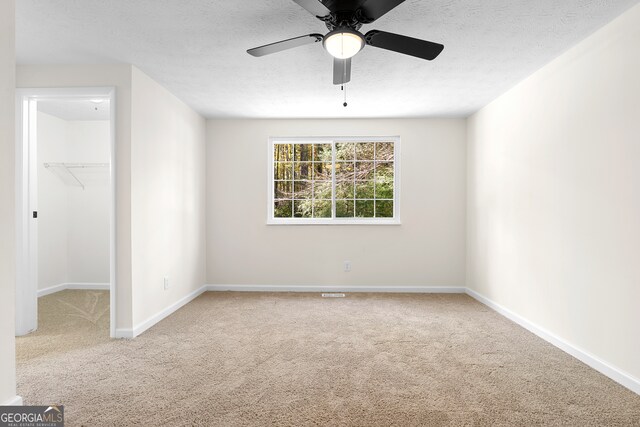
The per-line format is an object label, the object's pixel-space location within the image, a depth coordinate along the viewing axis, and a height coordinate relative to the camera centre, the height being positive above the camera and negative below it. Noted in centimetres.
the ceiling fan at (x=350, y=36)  199 +105
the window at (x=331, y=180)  525 +44
